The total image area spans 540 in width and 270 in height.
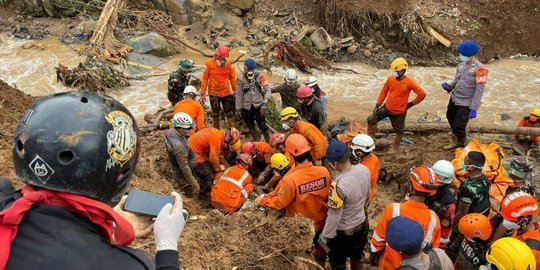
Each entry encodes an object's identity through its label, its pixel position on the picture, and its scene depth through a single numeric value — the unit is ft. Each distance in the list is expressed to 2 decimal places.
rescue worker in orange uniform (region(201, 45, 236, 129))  27.40
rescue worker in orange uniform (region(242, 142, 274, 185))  23.00
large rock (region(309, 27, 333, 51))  46.52
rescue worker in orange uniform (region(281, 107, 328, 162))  21.49
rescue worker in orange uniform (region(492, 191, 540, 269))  13.24
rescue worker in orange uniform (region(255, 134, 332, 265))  15.02
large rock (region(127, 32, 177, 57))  47.42
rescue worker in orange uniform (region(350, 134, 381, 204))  16.96
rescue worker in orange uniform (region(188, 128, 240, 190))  21.25
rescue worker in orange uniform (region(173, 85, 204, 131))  23.35
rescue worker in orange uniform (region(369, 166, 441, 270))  12.62
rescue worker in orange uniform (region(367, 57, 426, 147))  23.81
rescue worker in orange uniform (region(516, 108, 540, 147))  25.03
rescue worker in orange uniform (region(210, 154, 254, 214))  19.22
